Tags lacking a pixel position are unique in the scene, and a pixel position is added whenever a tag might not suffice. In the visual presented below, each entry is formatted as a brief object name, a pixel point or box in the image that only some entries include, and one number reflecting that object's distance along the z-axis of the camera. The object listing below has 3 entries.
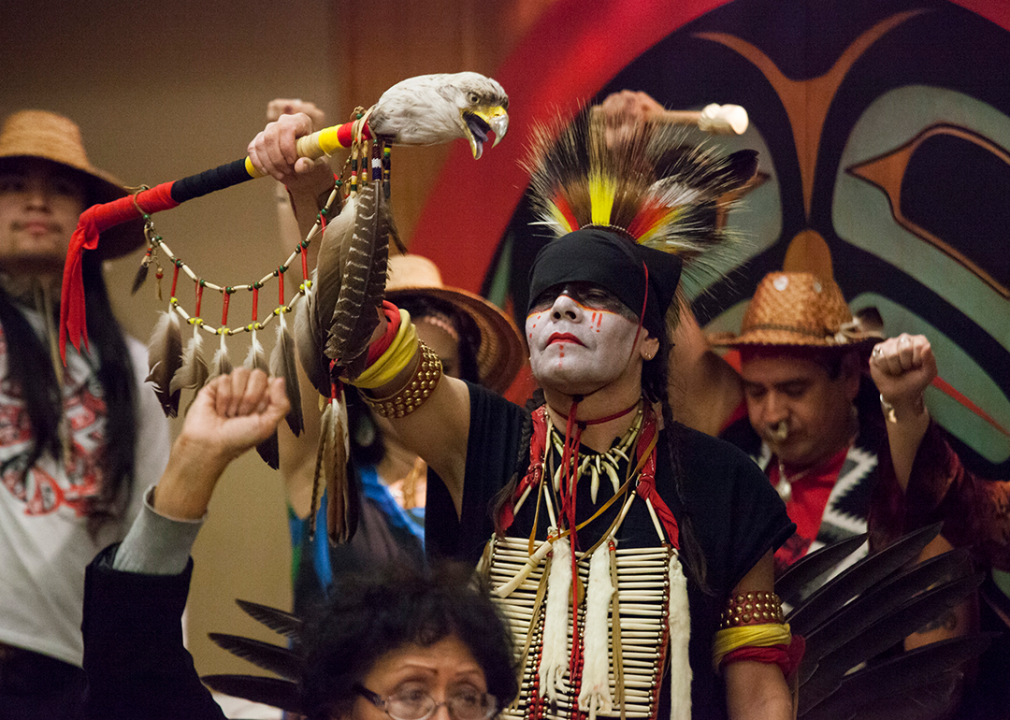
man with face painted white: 5.55
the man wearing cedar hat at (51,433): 6.28
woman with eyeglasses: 5.26
